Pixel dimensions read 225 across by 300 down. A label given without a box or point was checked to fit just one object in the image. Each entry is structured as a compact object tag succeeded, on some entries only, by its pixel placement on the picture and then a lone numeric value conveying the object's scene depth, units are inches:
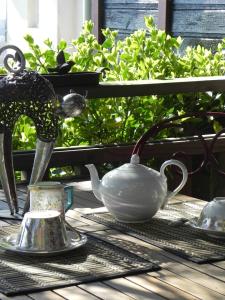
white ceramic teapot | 90.5
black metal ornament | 93.1
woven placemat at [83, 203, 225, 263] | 80.7
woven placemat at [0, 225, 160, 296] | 70.9
